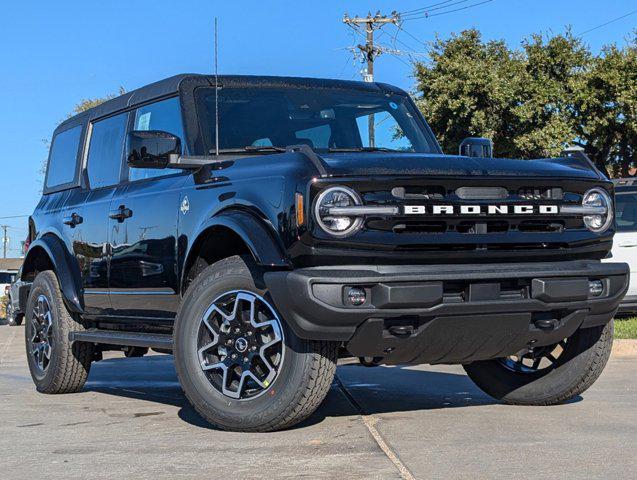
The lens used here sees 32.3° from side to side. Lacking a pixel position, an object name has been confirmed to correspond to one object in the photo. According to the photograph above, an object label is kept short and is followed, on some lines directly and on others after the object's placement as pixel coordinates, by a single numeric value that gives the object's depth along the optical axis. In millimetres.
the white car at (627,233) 13273
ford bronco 5168
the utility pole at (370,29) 36969
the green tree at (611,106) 33000
